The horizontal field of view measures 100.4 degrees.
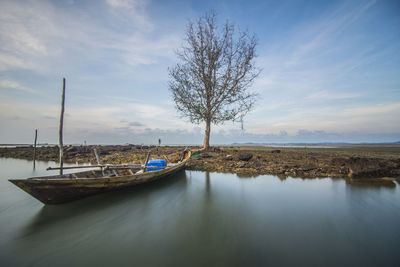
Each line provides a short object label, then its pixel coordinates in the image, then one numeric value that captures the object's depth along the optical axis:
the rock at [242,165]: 12.52
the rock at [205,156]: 15.68
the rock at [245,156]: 14.05
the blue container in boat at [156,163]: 9.82
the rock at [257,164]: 12.24
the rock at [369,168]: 9.23
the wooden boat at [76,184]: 4.80
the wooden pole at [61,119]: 10.54
